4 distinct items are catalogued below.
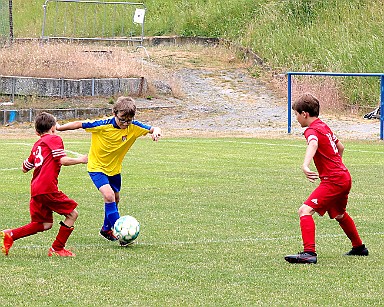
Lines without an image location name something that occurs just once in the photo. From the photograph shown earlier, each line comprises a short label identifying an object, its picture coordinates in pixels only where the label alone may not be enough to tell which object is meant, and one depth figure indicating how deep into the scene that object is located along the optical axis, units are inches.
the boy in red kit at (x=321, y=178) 619.2
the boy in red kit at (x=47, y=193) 639.8
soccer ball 681.0
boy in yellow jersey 703.7
